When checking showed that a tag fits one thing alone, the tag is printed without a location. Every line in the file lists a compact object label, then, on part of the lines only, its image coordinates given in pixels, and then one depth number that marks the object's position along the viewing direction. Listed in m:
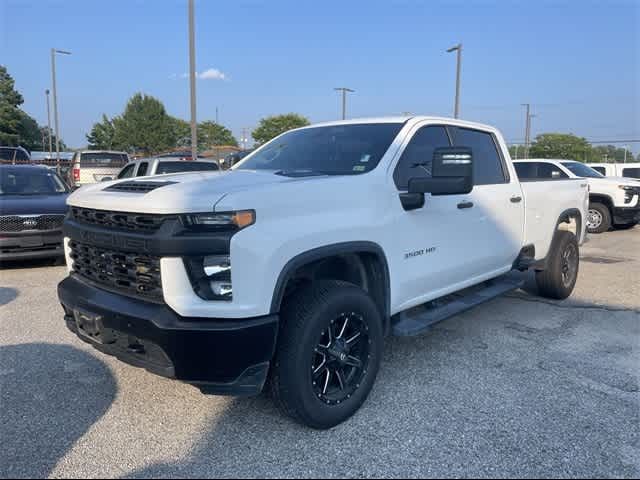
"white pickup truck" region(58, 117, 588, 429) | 2.52
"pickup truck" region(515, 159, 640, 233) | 12.18
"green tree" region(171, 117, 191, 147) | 75.38
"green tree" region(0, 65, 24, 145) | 51.53
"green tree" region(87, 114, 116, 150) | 72.19
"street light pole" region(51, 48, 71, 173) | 28.60
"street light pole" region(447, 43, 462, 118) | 21.66
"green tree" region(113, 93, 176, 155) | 67.00
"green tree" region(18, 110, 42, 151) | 57.00
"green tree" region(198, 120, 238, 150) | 82.44
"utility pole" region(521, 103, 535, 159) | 46.42
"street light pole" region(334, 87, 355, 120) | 33.19
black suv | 7.01
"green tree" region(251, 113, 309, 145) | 63.47
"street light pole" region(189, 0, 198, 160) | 13.02
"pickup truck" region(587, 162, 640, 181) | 17.67
